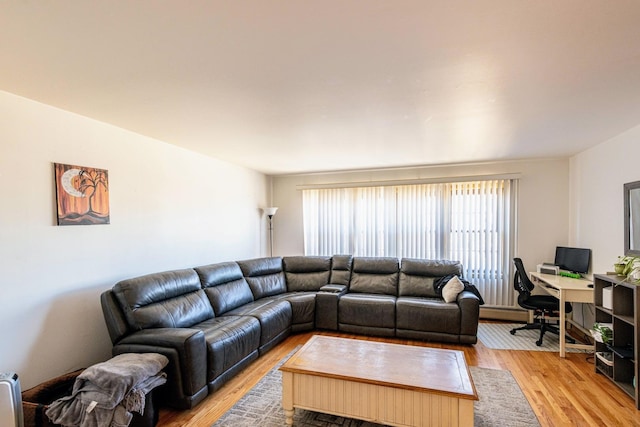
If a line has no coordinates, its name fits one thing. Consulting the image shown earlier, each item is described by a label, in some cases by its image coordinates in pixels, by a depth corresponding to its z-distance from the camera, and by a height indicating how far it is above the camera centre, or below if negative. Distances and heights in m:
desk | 3.21 -0.96
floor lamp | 5.34 -0.20
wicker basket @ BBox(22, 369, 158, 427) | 1.95 -1.33
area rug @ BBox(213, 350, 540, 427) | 2.21 -1.58
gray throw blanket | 1.89 -1.21
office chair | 3.70 -1.21
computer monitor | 3.76 -0.71
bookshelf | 2.59 -1.15
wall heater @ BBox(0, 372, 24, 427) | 1.80 -1.15
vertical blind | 4.60 -0.32
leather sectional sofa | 2.43 -1.17
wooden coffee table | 1.94 -1.21
